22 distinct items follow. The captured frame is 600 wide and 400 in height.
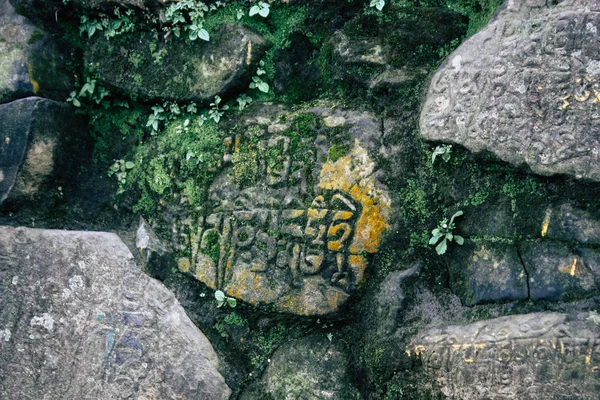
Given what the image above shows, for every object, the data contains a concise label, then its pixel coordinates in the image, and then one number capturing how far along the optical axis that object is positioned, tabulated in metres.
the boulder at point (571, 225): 1.88
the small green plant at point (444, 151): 2.12
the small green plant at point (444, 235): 2.13
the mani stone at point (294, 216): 2.26
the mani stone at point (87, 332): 2.24
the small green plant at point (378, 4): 2.35
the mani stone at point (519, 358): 1.76
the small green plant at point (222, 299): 2.36
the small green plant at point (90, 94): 2.63
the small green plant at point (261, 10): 2.45
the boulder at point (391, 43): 2.30
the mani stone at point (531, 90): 1.82
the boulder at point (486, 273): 1.99
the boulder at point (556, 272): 1.87
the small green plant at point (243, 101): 2.52
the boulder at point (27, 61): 2.53
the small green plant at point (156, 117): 2.62
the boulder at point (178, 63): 2.47
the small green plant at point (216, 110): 2.51
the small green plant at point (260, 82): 2.49
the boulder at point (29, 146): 2.45
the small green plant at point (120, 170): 2.64
